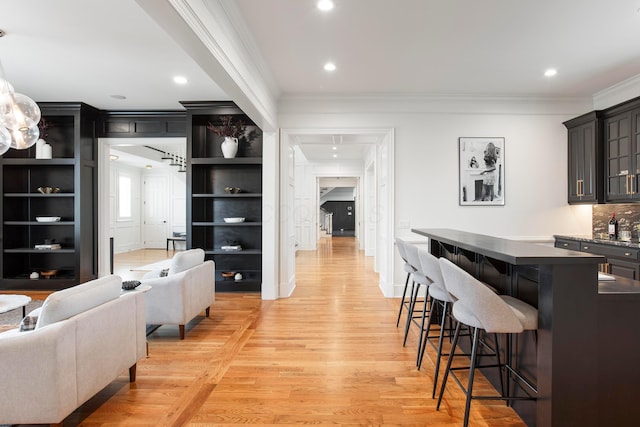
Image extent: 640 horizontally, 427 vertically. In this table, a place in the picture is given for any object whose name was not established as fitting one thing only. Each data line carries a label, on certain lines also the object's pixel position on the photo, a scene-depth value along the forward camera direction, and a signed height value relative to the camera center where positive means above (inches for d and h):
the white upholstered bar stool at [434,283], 87.4 -21.3
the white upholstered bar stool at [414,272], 112.4 -22.7
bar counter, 65.6 -28.0
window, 392.5 +18.9
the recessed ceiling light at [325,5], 103.2 +67.5
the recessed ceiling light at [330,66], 148.1 +68.1
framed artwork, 187.3 +23.5
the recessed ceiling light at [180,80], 157.2 +66.1
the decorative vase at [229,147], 193.6 +39.2
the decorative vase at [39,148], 202.7 +40.7
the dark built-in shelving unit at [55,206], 201.2 +4.3
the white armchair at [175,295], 126.4 -33.2
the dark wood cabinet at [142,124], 209.9 +58.1
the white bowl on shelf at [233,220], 196.1 -5.0
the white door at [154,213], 430.9 -1.4
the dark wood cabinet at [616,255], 137.9 -20.3
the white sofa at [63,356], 66.9 -32.3
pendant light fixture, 105.9 +32.3
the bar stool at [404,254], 125.8 -17.3
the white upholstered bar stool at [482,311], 67.0 -22.2
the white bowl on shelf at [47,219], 203.2 -4.2
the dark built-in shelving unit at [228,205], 200.2 +4.4
